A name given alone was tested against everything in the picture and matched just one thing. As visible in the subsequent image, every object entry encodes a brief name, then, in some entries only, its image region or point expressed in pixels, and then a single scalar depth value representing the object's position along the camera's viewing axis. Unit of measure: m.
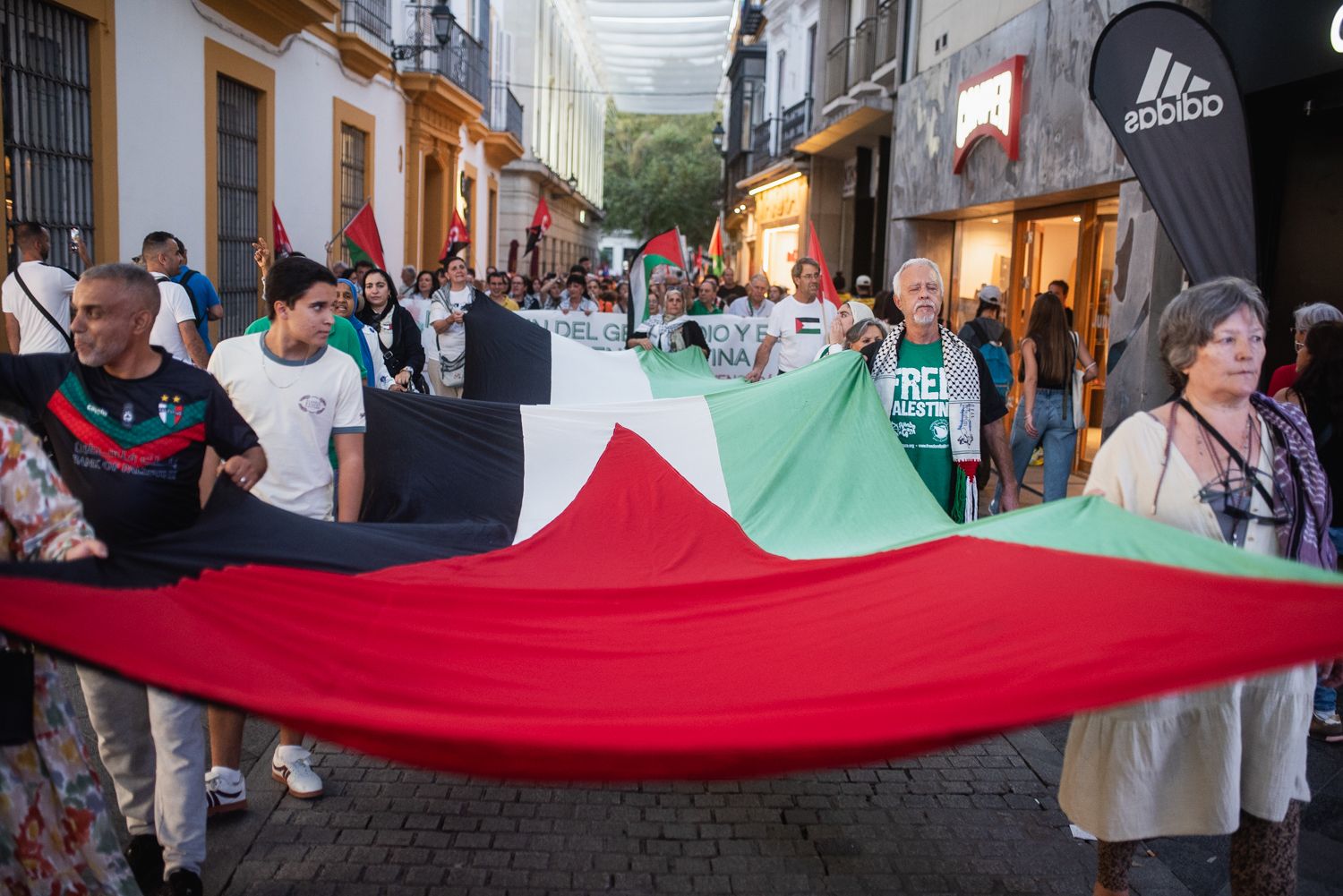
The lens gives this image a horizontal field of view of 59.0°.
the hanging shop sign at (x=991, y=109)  12.62
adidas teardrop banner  5.00
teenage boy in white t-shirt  4.20
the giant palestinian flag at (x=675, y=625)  2.61
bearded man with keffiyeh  5.20
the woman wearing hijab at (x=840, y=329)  6.13
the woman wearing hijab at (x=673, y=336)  10.09
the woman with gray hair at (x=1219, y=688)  3.20
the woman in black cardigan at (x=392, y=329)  8.06
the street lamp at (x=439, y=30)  18.81
